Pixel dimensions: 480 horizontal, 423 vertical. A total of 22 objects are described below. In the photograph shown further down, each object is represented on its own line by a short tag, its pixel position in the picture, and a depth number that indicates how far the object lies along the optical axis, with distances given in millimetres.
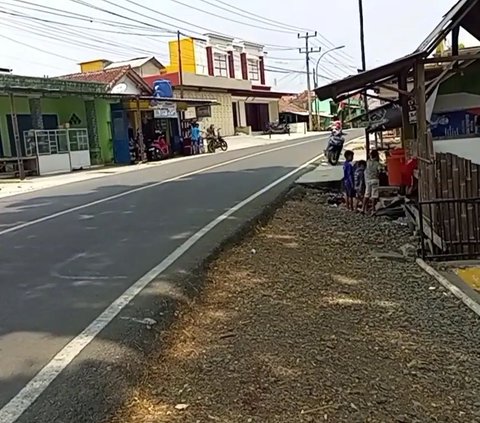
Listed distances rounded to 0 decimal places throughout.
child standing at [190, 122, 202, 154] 35656
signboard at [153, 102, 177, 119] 32062
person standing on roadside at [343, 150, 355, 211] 13597
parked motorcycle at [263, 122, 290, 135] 56156
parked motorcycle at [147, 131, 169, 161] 31375
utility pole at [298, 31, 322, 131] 63344
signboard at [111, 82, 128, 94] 31109
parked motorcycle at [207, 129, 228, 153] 36125
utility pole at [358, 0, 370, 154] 22812
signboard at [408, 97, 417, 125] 13039
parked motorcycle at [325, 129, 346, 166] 21422
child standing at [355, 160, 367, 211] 13312
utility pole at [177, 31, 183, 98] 41744
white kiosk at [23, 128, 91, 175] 25266
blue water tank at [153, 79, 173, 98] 34438
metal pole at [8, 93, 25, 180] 23266
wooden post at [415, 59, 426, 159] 9359
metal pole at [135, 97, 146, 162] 29984
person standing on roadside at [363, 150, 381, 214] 12844
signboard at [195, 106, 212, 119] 37406
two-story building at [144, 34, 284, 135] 47031
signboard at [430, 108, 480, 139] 14289
